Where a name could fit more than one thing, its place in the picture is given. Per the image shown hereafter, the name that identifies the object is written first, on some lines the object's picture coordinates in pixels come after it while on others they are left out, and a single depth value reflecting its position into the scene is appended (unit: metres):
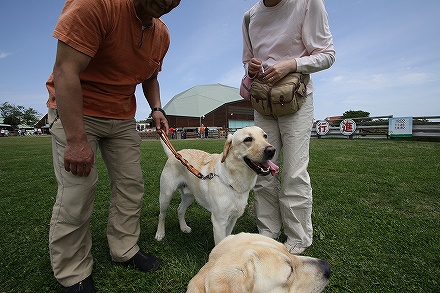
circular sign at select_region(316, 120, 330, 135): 22.17
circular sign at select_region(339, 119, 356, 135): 20.02
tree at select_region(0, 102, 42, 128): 88.19
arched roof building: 60.72
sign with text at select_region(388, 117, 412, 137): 15.44
